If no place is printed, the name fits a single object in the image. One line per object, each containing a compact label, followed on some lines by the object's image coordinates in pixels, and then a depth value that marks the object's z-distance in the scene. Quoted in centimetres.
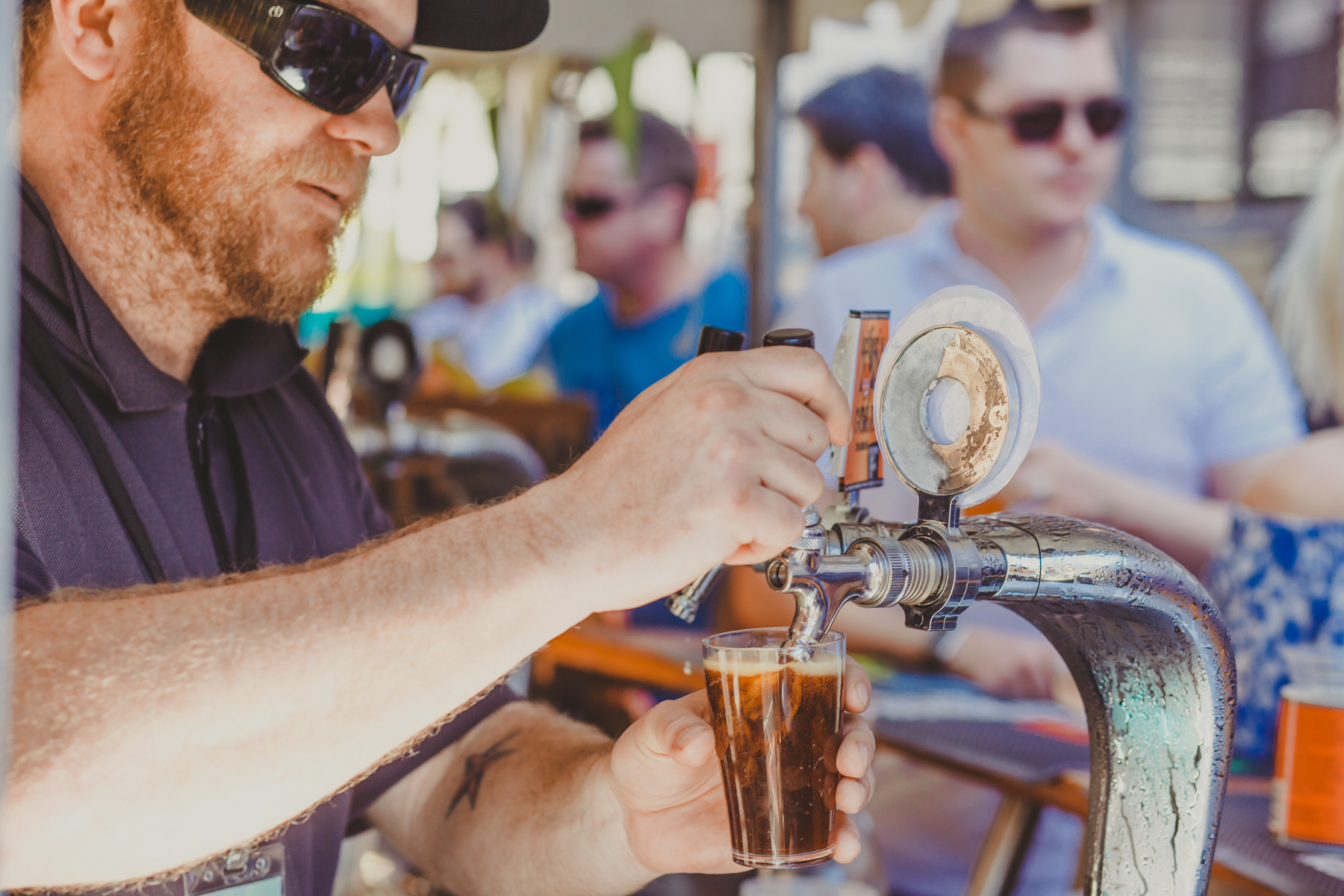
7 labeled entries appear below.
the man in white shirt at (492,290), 759
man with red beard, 78
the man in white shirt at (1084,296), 315
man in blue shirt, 474
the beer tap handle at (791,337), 89
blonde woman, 174
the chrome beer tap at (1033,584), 84
